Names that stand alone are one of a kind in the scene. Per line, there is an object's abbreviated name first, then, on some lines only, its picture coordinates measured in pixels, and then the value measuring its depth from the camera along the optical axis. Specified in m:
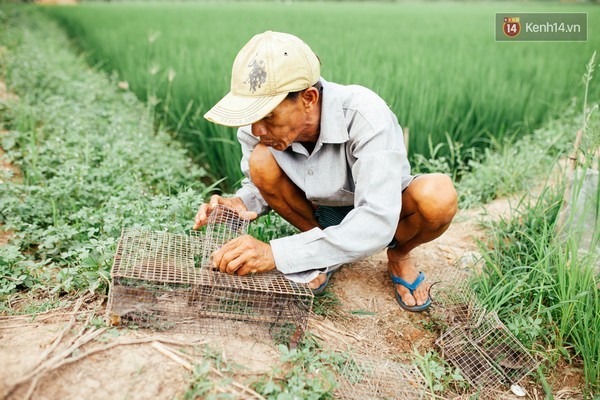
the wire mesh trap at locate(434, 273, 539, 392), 1.81
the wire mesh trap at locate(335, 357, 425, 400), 1.57
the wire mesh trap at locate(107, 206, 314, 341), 1.51
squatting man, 1.52
